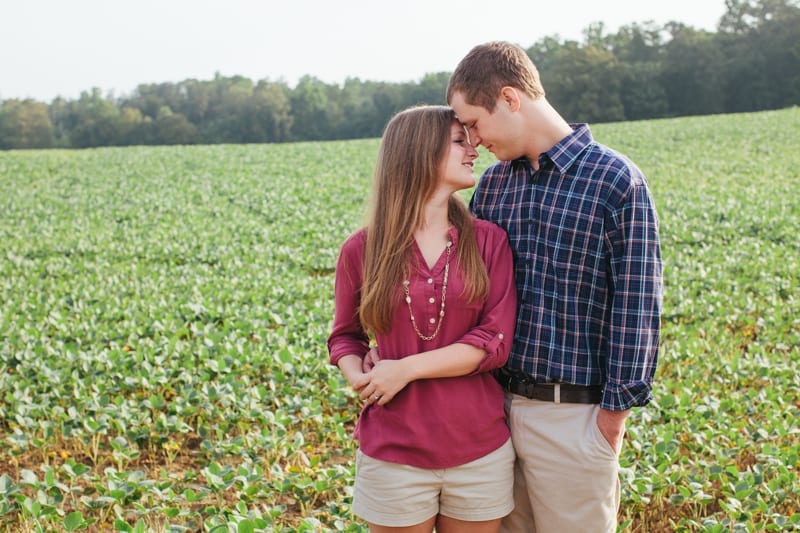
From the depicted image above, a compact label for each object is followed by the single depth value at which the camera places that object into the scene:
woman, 2.32
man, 2.37
